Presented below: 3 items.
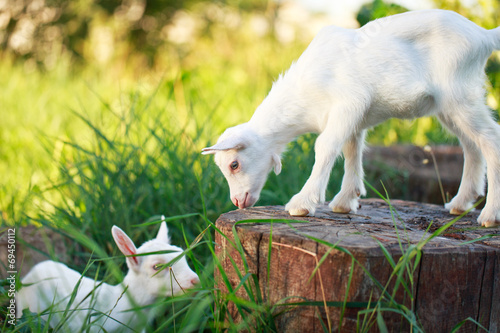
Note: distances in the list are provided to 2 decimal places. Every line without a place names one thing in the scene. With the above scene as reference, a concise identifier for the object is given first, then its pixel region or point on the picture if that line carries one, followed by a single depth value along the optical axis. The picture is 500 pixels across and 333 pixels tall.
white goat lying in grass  2.36
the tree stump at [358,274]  1.73
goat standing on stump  2.11
